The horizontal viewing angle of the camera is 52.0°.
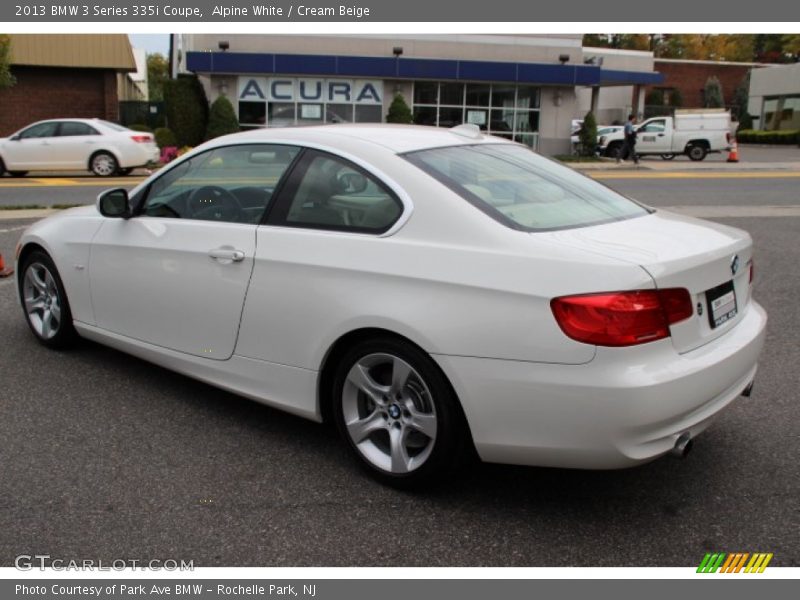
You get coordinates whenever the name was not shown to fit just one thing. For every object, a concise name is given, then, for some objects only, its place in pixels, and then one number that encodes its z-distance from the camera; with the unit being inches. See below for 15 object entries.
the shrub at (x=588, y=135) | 1218.0
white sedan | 831.1
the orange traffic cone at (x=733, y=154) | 1176.2
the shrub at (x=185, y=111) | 1139.3
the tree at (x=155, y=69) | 3386.8
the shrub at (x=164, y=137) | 1111.6
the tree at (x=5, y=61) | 991.0
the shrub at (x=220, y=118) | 1093.8
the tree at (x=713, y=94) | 2363.4
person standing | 1115.6
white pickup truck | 1217.4
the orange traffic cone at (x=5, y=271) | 313.9
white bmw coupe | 122.7
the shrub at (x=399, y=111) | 1134.4
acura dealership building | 1148.5
